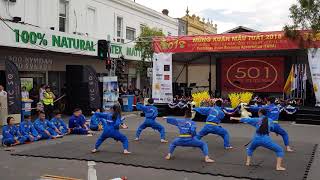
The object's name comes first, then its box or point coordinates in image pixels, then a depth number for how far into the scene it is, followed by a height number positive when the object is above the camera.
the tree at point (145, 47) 21.31 +2.58
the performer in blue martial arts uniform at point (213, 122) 8.77 -0.86
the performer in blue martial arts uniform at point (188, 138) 7.54 -1.09
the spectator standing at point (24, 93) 14.67 -0.22
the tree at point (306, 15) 9.28 +2.08
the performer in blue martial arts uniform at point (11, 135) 9.73 -1.34
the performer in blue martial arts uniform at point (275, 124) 8.83 -0.92
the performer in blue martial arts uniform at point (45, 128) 10.67 -1.27
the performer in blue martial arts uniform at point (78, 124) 11.71 -1.23
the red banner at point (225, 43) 15.30 +2.16
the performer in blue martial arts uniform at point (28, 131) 10.21 -1.29
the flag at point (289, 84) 15.71 +0.22
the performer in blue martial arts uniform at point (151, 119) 9.91 -0.89
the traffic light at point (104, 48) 15.74 +1.85
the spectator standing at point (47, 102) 14.20 -0.58
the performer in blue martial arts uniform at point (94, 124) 12.54 -1.32
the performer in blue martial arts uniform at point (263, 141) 6.96 -1.07
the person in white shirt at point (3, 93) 12.56 -0.19
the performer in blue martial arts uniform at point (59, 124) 11.33 -1.20
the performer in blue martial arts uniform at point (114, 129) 8.32 -0.99
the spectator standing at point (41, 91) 14.80 -0.13
